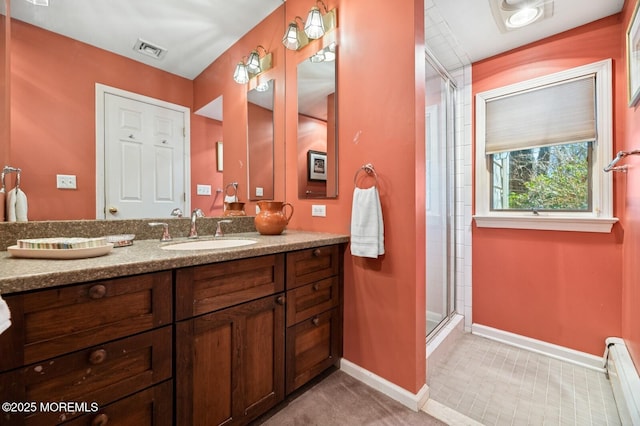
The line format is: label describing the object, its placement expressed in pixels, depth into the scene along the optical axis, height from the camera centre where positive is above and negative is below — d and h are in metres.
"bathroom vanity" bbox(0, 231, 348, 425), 0.72 -0.42
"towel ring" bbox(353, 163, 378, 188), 1.54 +0.25
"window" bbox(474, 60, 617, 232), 1.75 +0.44
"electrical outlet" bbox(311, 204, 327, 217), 1.81 +0.01
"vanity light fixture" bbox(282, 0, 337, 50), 1.74 +1.25
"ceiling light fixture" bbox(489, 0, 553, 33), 1.60 +1.25
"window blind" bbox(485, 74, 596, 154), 1.80 +0.70
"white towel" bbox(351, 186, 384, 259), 1.46 -0.07
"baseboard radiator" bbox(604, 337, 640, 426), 1.16 -0.84
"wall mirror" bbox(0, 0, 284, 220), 1.11 +0.60
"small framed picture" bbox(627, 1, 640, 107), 1.32 +0.80
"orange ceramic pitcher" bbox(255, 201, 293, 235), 1.69 -0.04
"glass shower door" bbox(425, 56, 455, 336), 2.19 +0.10
